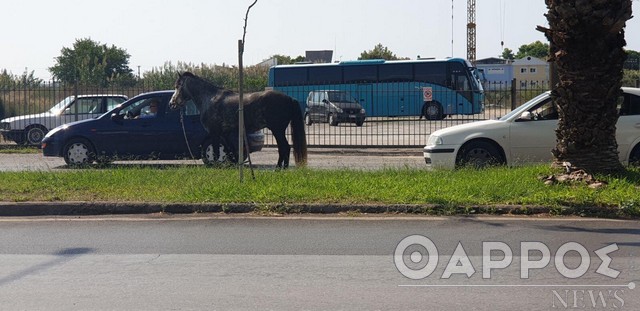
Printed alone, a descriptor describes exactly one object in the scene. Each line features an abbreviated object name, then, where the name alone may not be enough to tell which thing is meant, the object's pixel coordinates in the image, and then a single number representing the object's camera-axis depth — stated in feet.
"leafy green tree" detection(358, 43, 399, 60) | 285.93
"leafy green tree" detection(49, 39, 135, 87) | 218.38
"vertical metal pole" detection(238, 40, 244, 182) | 40.27
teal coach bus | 100.01
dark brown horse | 53.42
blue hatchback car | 58.13
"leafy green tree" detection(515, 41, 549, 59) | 420.77
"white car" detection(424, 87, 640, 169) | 47.01
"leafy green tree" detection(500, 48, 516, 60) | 437.17
